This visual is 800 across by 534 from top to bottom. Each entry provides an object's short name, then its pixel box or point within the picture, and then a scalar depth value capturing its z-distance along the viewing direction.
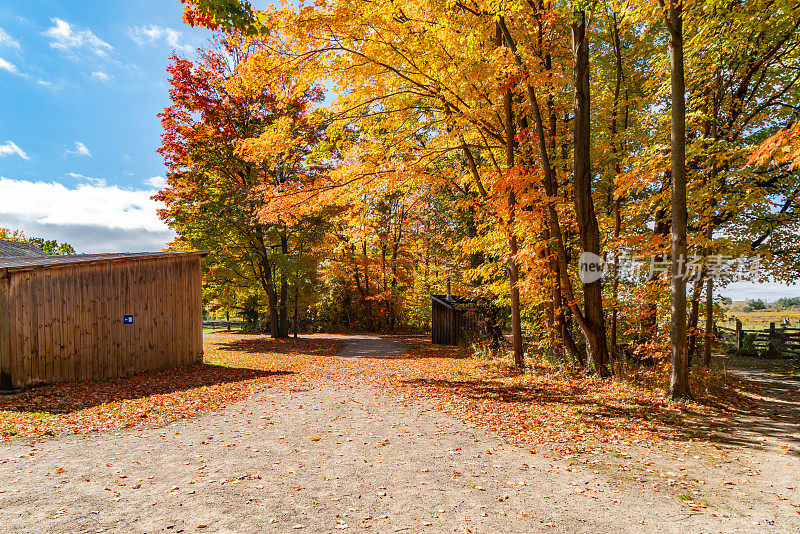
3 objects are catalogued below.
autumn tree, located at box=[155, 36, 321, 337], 19.45
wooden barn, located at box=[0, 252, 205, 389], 9.91
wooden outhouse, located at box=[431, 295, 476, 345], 19.82
